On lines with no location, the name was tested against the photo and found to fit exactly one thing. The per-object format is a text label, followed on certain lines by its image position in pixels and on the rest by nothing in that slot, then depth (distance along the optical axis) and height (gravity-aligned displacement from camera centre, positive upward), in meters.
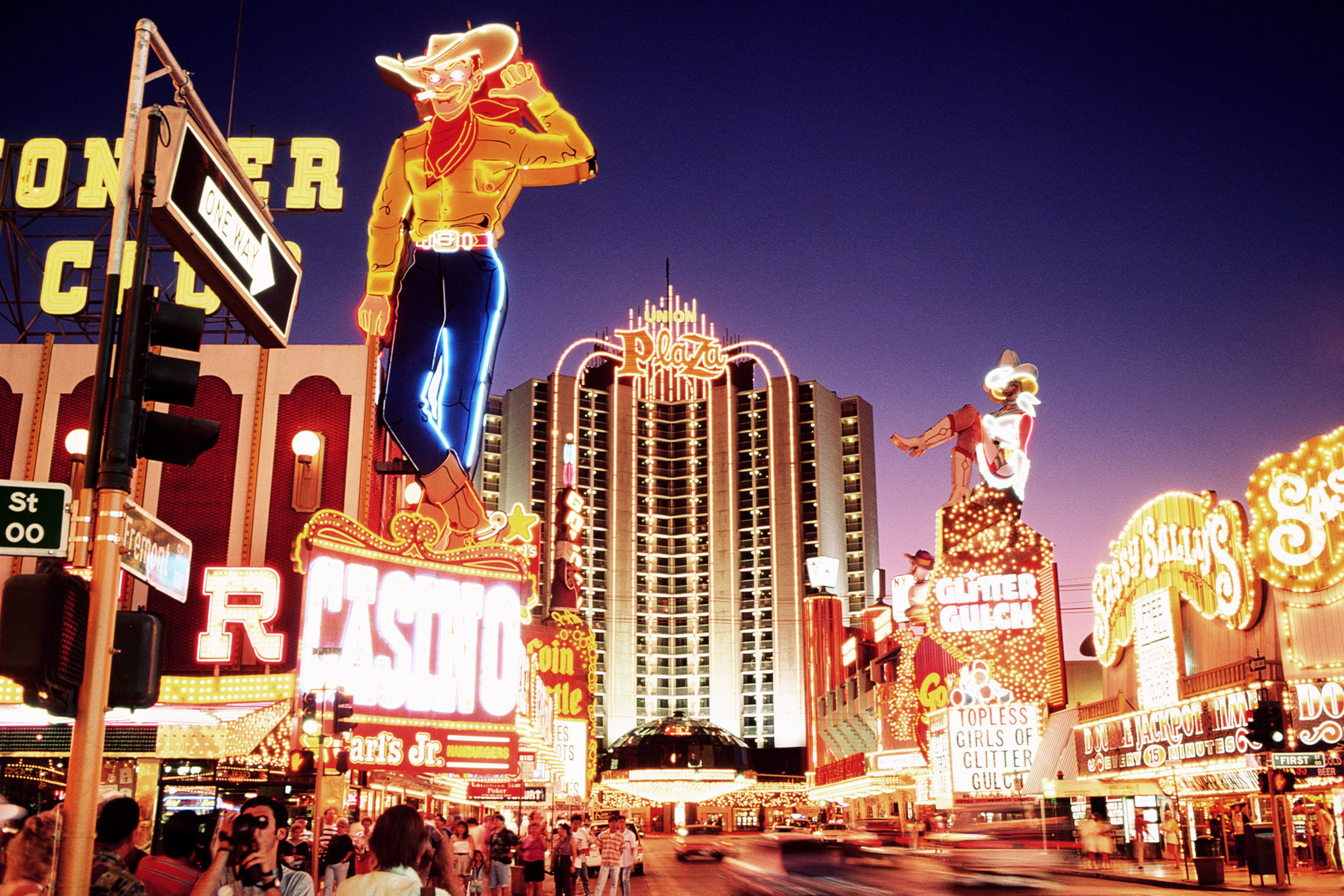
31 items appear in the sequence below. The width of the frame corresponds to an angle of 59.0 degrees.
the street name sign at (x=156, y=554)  6.25 +0.96
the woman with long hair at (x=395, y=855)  5.88 -0.60
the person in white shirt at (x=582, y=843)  26.97 -2.51
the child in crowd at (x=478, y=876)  24.00 -2.90
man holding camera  6.40 -0.67
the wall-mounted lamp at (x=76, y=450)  27.47 +6.43
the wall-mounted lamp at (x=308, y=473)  28.19 +6.06
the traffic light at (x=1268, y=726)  22.59 +0.15
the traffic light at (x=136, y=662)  6.01 +0.35
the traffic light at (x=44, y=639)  5.48 +0.43
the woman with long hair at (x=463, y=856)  22.02 -2.28
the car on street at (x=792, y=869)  16.20 -1.93
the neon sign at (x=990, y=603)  43.38 +4.65
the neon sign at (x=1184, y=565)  29.48 +4.59
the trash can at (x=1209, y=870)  24.56 -2.77
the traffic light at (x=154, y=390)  6.41 +1.85
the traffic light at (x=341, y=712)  18.80 +0.32
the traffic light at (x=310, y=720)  18.66 +0.19
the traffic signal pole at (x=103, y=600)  5.42 +0.64
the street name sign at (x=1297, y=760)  22.42 -0.49
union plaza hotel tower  136.88 +25.48
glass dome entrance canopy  105.38 -2.72
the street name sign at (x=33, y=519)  5.98 +1.06
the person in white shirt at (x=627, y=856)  23.57 -2.43
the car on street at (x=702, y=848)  34.78 -3.47
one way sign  6.45 +2.80
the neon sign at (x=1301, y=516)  26.12 +4.82
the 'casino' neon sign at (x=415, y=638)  25.67 +2.11
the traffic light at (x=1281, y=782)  22.38 -0.88
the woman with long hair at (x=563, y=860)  25.44 -2.68
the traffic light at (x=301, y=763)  18.28 -0.46
